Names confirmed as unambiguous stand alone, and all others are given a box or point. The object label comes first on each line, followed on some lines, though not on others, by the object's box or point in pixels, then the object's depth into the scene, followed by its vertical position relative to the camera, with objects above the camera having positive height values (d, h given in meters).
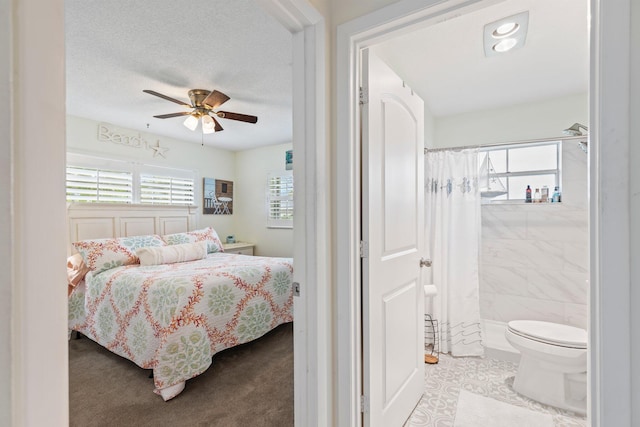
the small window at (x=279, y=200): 4.78 +0.19
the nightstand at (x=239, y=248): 4.57 -0.56
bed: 2.09 -0.67
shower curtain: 2.56 -0.32
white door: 1.40 -0.18
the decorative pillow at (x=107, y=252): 2.79 -0.38
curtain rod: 2.25 +0.55
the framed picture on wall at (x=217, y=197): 4.75 +0.26
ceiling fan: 2.57 +0.93
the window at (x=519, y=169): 2.73 +0.39
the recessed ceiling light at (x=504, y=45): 1.77 +1.00
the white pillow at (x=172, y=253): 3.02 -0.43
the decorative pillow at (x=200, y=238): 3.68 -0.33
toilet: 1.81 -0.98
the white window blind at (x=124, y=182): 3.36 +0.39
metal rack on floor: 2.57 -1.11
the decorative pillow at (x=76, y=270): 2.86 -0.55
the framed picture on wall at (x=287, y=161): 4.60 +0.79
